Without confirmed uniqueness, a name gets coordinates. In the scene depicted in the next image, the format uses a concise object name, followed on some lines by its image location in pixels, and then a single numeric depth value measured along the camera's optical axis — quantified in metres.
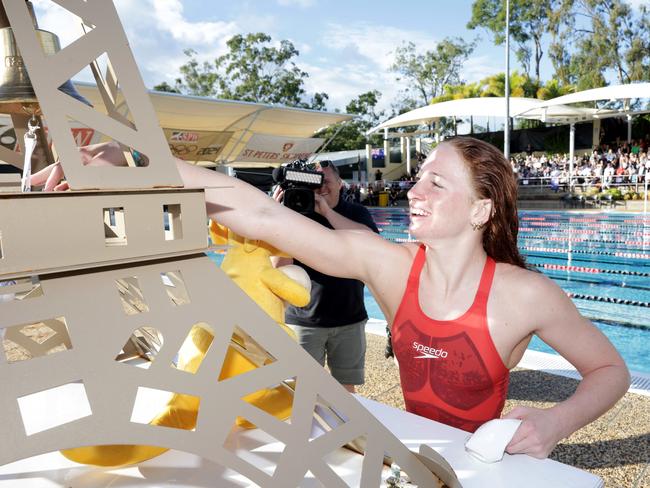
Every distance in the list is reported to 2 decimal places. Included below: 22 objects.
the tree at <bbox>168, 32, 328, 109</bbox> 38.78
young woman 1.30
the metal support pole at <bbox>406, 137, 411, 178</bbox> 27.61
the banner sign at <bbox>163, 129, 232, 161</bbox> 11.06
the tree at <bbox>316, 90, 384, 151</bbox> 39.09
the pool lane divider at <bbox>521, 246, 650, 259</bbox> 9.99
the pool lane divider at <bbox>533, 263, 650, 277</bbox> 8.69
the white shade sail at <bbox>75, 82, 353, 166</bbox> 9.90
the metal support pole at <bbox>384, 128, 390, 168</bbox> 29.56
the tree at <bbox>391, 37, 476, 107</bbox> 38.34
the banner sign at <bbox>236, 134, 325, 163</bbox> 12.91
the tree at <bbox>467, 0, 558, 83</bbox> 34.91
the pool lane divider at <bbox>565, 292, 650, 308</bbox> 7.02
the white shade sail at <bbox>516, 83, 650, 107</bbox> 16.91
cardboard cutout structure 0.50
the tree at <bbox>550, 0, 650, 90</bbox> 31.03
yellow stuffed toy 0.98
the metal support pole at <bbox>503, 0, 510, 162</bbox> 17.72
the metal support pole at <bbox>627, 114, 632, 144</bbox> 22.08
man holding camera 3.11
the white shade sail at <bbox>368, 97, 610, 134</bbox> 19.84
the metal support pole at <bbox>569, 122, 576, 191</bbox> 18.43
